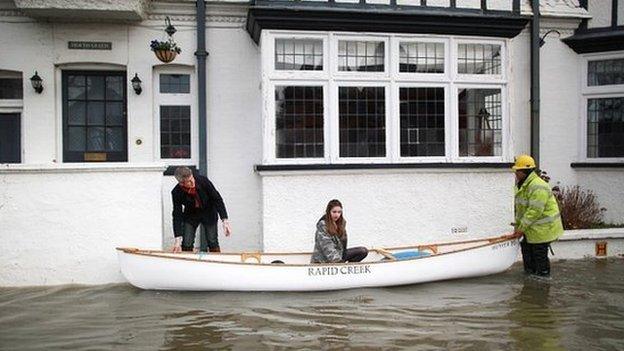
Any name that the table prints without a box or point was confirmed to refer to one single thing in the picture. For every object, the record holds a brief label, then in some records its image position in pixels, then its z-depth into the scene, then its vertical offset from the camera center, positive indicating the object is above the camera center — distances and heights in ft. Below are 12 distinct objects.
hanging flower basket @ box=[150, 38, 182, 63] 34.53 +7.34
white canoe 26.22 -4.67
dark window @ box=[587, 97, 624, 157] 41.96 +3.04
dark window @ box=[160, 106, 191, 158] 37.52 +2.71
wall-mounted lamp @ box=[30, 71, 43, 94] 35.08 +5.51
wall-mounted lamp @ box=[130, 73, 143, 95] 35.96 +5.48
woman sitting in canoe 27.37 -3.17
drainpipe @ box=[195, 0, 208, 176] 36.29 +5.13
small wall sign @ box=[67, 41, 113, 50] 35.78 +7.91
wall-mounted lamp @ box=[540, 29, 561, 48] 41.12 +9.42
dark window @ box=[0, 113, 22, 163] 36.70 +2.22
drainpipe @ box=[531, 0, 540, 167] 40.34 +5.71
